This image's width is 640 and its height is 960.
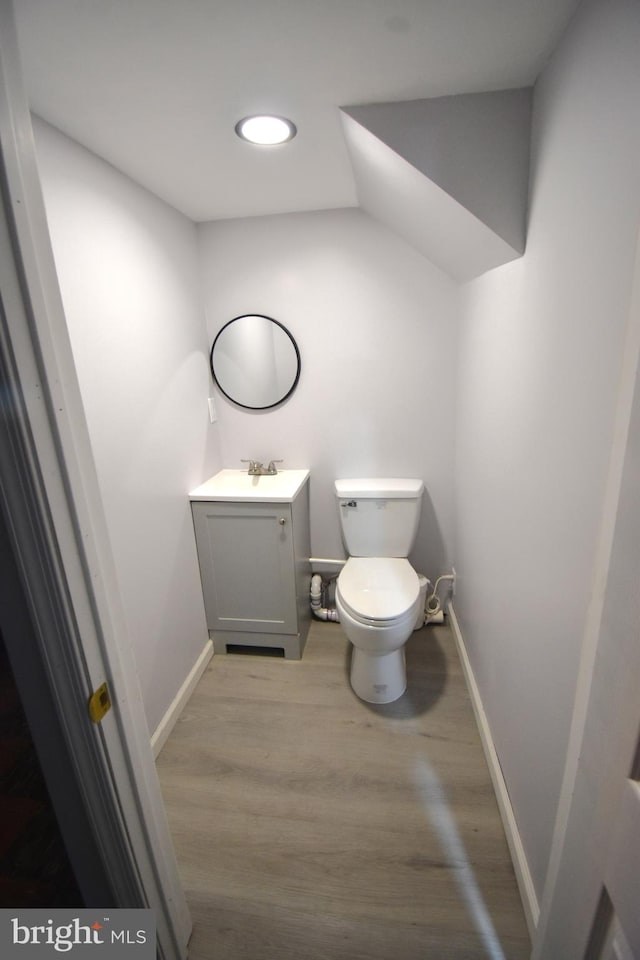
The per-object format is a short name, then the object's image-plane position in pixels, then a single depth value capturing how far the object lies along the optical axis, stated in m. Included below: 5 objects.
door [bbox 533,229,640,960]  0.47
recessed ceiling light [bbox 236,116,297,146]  1.10
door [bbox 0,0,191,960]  0.51
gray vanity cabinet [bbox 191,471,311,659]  1.78
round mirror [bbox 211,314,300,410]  1.97
